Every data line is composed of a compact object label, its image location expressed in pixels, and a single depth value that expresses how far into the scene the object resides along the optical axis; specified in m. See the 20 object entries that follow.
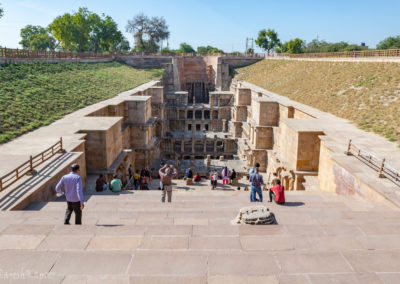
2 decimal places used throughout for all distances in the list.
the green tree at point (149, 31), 83.06
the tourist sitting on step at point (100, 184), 12.71
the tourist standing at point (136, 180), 18.93
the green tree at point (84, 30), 68.62
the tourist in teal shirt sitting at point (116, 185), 12.50
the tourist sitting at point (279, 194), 10.16
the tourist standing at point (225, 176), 21.98
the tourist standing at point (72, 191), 7.25
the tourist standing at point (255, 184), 10.69
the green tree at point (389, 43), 66.73
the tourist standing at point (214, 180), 19.67
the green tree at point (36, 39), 96.09
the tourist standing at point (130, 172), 20.97
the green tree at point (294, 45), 77.44
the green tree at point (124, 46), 115.91
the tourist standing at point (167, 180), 10.86
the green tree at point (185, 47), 133.55
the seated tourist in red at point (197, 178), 22.19
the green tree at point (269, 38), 84.01
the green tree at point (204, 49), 128.44
